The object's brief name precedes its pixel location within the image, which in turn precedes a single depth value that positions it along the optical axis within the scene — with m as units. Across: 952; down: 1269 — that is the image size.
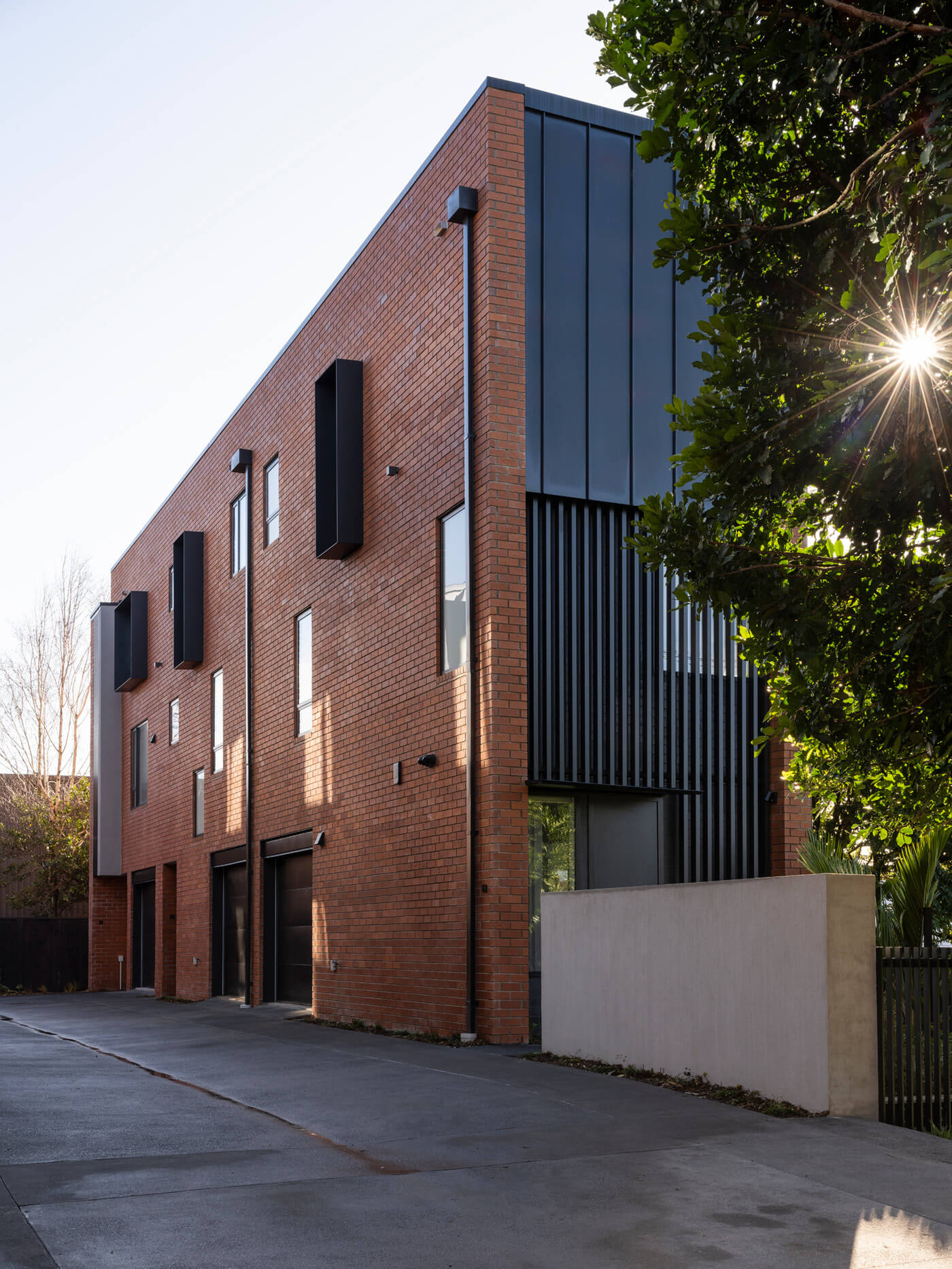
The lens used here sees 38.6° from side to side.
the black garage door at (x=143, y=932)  31.41
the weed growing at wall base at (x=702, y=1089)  9.01
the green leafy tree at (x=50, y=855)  37.16
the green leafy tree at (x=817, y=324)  6.72
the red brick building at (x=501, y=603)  14.28
